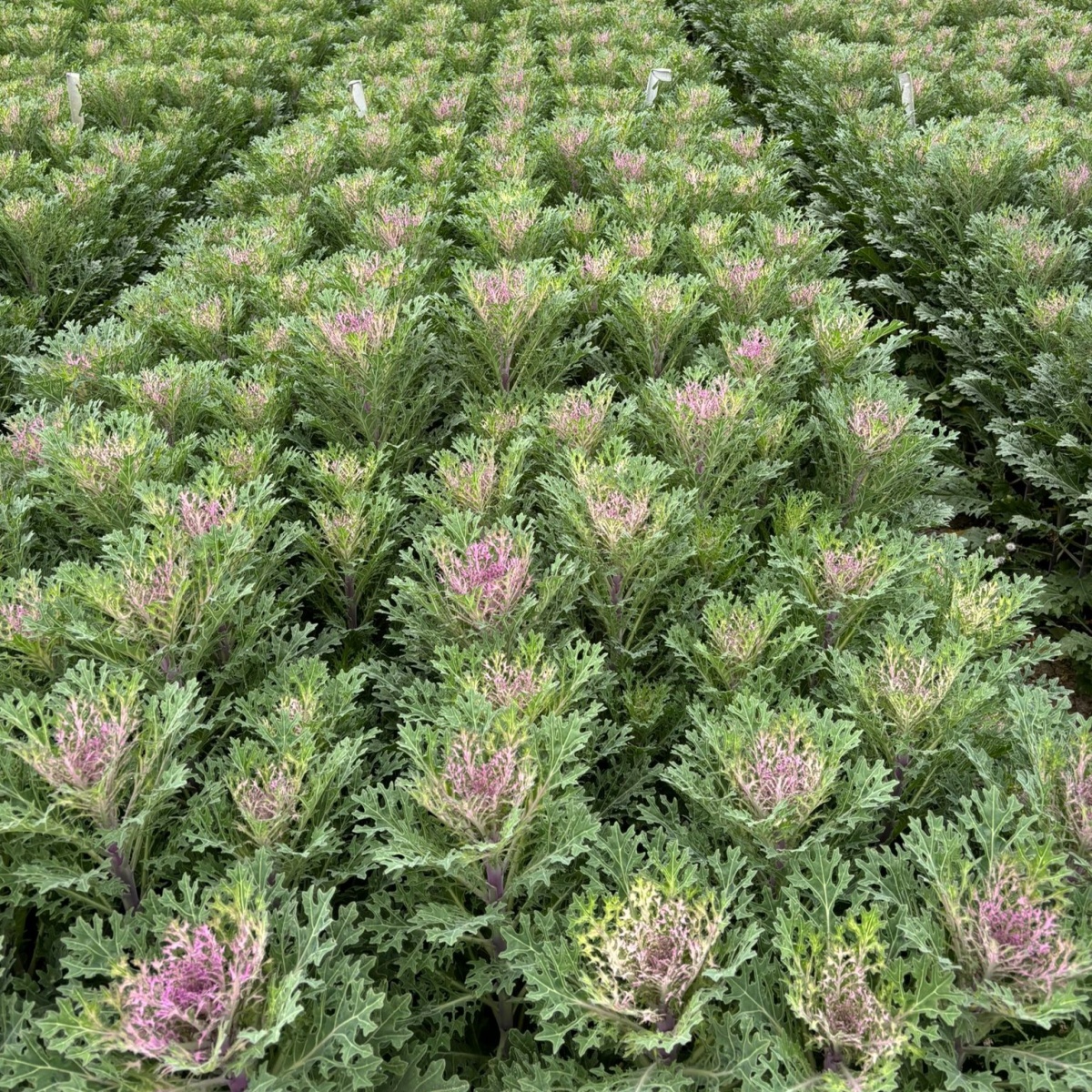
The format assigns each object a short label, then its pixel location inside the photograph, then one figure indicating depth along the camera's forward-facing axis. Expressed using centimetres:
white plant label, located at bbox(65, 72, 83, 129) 619
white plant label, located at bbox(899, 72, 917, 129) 639
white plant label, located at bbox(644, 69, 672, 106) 626
